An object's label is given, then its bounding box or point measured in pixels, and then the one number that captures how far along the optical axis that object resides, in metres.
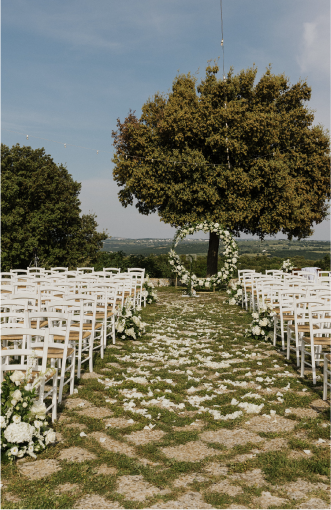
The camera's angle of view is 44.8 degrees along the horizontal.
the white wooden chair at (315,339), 5.03
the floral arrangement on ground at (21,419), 3.23
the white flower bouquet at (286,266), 17.27
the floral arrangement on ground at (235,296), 13.30
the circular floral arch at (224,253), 16.14
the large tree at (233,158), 18.20
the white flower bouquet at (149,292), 13.45
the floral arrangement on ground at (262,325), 8.12
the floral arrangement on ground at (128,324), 8.02
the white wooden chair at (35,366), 3.55
